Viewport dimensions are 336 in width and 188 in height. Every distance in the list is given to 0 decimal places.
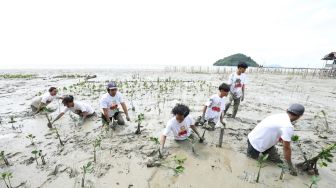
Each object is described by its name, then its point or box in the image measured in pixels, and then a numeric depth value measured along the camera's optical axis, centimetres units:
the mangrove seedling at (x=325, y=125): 570
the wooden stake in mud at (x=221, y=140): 454
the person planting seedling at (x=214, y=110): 553
